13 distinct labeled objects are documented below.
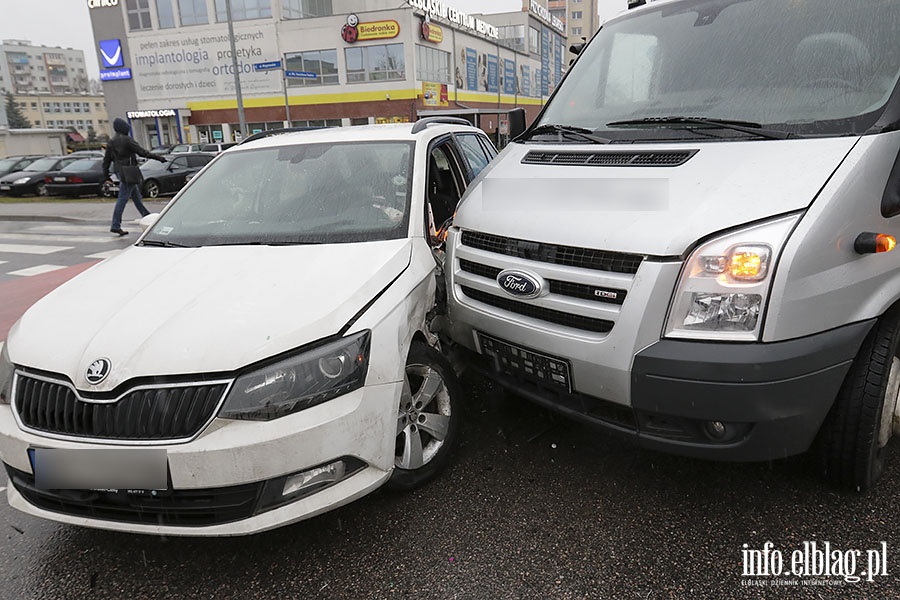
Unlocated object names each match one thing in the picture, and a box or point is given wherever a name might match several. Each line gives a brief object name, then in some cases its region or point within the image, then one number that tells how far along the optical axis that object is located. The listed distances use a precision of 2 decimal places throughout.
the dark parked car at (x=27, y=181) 20.16
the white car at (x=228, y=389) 2.19
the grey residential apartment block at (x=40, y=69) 115.81
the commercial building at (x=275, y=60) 42.00
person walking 10.81
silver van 2.17
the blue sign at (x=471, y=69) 50.22
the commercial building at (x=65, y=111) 103.12
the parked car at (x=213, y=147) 24.60
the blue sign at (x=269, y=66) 24.71
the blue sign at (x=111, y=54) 46.45
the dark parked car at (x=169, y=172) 17.77
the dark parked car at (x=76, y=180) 19.06
